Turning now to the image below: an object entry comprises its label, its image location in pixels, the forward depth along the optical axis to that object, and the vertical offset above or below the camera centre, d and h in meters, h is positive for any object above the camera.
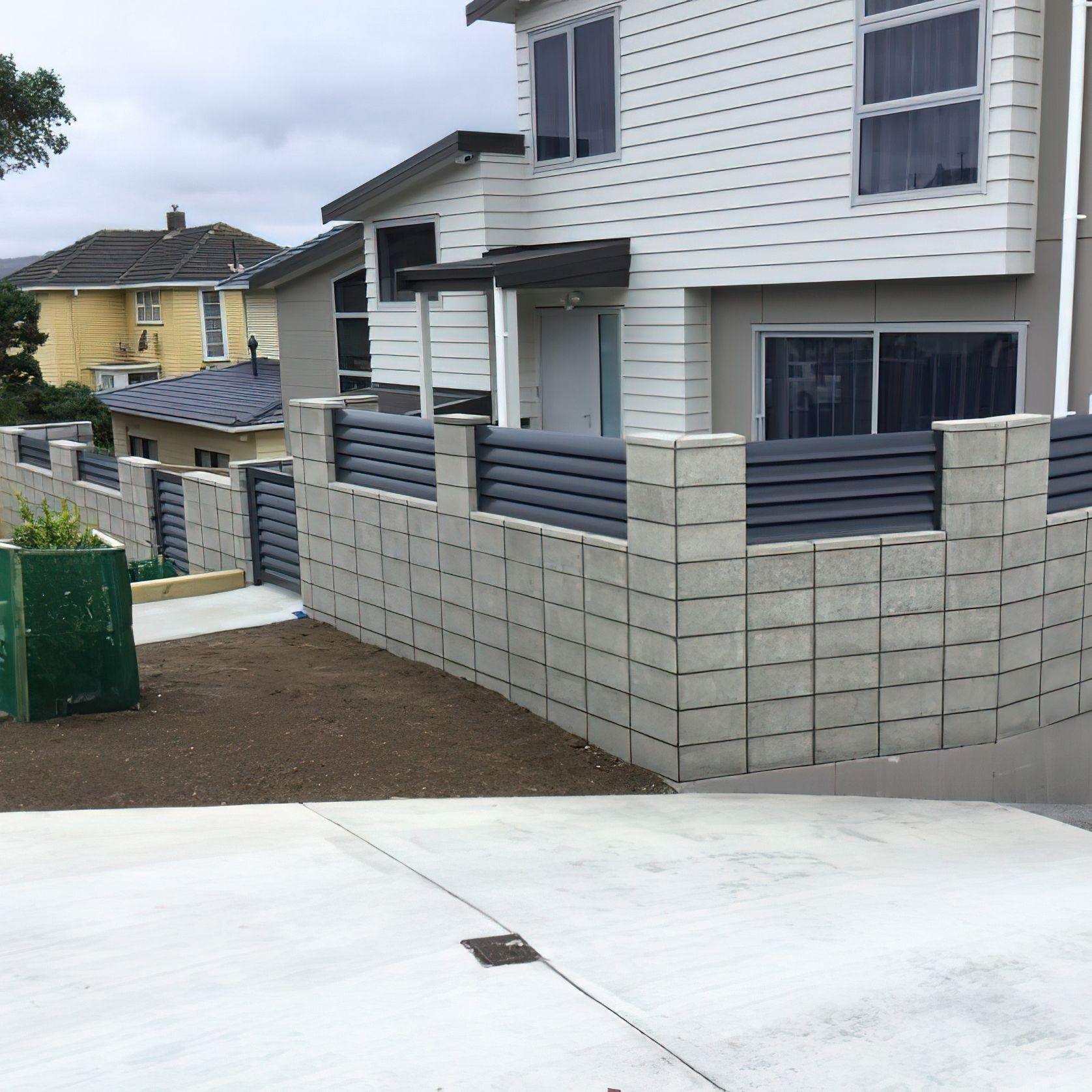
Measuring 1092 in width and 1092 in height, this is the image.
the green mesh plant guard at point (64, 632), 7.73 -1.68
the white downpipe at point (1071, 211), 8.70 +1.00
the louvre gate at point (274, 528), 12.47 -1.70
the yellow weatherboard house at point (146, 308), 40.34 +2.20
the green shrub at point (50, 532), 11.68 -1.55
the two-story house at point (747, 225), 9.24 +1.23
